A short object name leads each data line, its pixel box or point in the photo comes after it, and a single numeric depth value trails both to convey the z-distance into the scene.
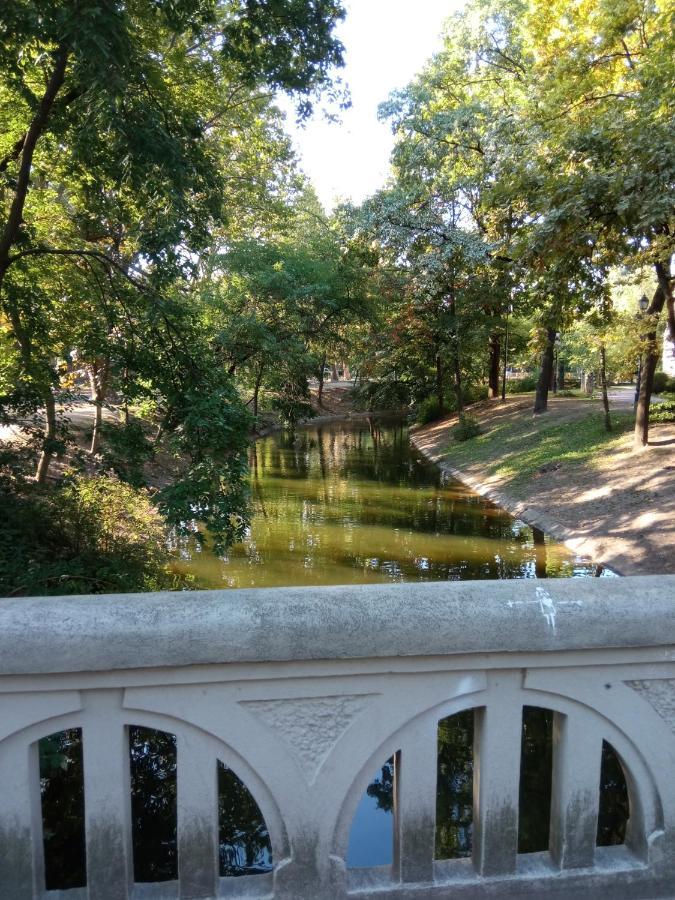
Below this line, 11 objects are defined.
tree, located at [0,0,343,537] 5.89
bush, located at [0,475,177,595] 6.91
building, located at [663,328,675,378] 16.03
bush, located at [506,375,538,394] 41.84
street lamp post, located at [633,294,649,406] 17.70
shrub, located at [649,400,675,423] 18.01
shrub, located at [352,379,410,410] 39.28
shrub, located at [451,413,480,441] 27.91
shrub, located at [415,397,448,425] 37.34
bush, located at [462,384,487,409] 37.56
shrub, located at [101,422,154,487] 7.24
